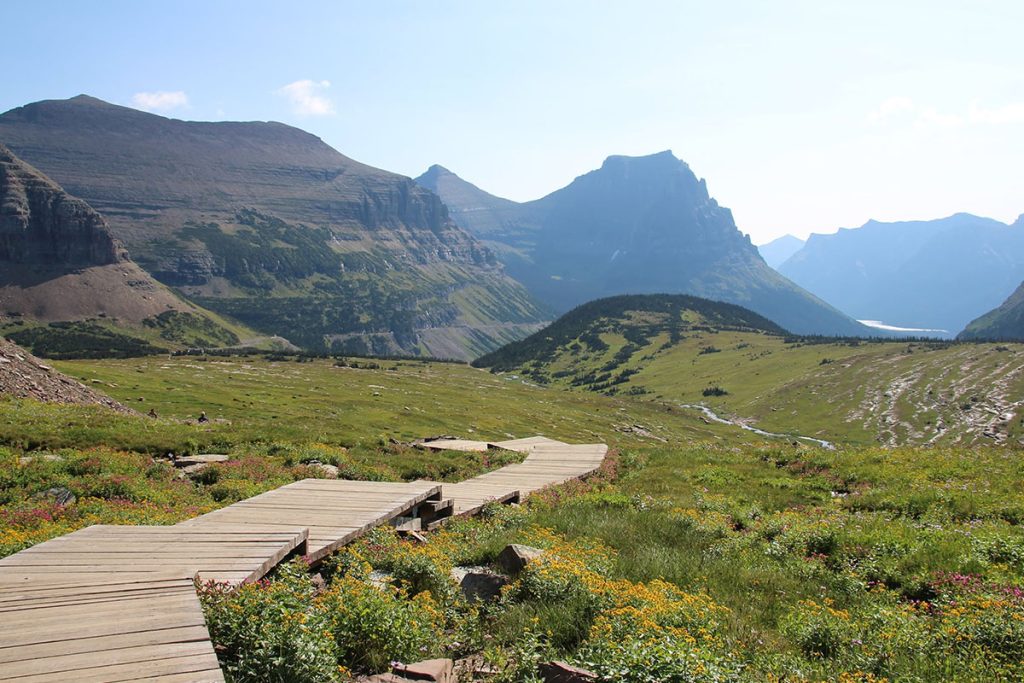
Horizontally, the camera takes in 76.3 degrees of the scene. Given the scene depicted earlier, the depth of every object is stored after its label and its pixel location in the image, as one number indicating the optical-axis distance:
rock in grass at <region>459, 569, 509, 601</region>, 10.49
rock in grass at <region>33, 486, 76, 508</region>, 15.95
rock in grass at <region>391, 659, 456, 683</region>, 7.36
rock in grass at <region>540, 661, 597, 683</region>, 7.15
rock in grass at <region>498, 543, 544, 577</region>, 10.96
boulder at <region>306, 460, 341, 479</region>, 21.19
